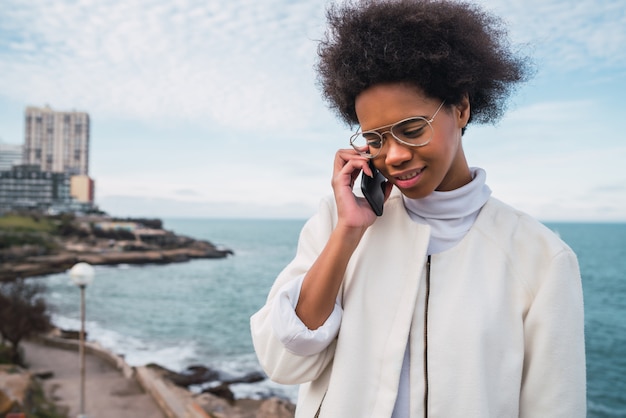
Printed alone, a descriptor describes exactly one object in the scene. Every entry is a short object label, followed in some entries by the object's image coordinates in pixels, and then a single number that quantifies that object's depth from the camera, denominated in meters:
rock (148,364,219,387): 15.68
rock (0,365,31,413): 8.66
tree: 13.88
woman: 1.04
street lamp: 7.09
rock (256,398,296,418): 9.40
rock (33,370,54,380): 12.91
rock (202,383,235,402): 14.02
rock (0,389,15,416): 6.86
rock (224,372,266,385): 16.44
